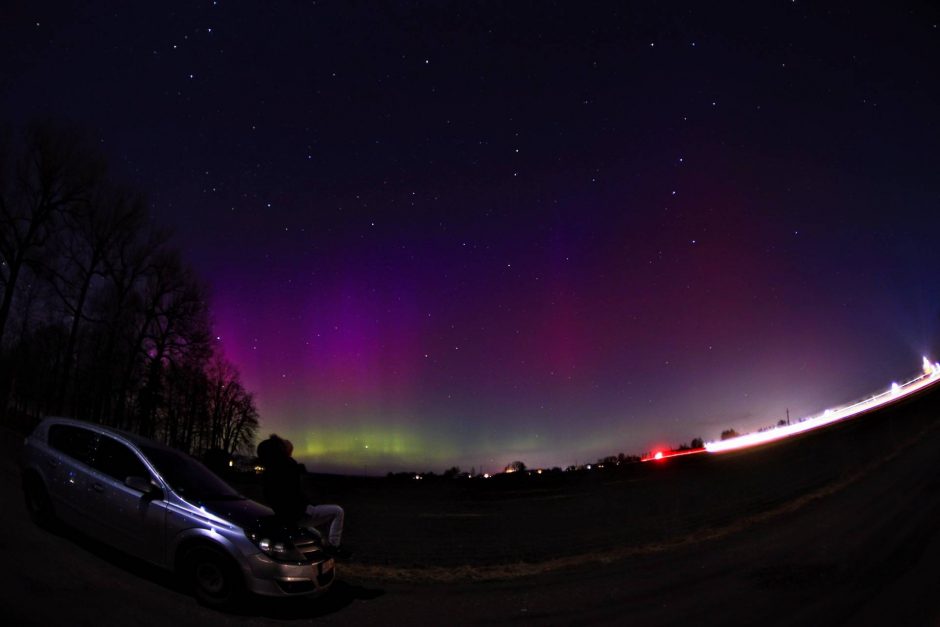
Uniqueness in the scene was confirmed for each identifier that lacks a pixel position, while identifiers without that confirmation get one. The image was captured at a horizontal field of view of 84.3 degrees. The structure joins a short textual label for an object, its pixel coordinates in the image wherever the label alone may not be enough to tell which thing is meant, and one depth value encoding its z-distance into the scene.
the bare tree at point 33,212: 30.89
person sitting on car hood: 7.05
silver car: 6.28
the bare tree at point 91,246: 34.80
